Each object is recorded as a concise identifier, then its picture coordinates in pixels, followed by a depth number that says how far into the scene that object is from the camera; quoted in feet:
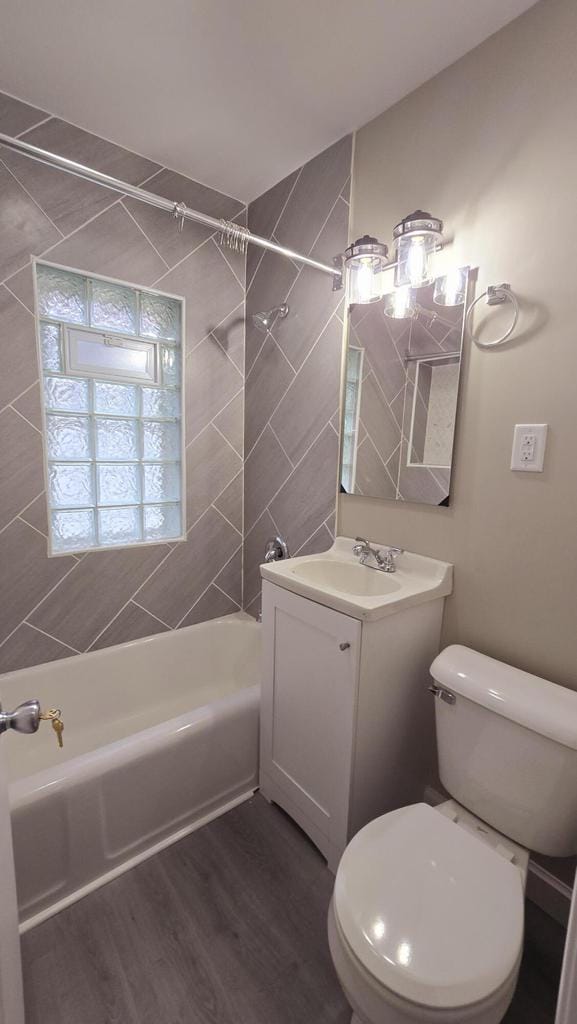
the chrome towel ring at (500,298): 4.05
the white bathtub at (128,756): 4.11
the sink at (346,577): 5.24
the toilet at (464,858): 2.56
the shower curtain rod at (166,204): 3.58
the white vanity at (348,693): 4.23
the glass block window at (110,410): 6.01
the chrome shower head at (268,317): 6.61
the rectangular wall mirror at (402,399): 4.70
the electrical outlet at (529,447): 3.98
